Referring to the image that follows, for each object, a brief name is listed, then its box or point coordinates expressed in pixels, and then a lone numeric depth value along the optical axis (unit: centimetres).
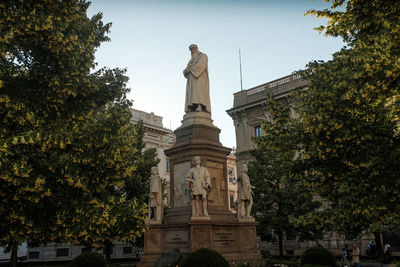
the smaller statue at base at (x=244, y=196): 1453
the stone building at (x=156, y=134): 4575
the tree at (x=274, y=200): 2461
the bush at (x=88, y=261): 1525
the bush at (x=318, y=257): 1579
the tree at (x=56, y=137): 980
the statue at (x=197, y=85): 1623
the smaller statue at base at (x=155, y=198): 1450
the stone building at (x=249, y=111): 3825
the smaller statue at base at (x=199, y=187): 1316
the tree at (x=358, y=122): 903
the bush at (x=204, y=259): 1046
